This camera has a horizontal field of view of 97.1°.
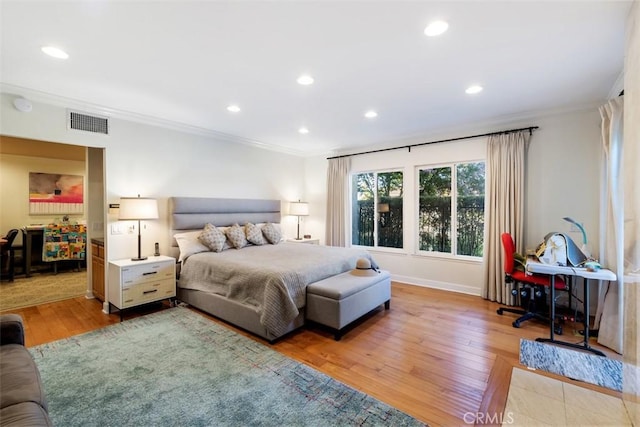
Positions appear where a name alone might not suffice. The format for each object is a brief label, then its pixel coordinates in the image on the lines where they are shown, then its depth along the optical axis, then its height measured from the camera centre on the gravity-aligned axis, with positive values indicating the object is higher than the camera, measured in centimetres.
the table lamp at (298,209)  588 +10
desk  266 -59
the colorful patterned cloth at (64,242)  535 -57
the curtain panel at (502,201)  387 +18
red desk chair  324 -94
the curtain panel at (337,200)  574 +28
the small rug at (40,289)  390 -120
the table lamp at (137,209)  348 +5
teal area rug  182 -130
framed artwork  602 +43
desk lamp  331 -24
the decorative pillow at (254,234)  471 -35
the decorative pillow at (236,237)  442 -37
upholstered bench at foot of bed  291 -93
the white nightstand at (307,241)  554 -54
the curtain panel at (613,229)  275 -15
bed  286 -65
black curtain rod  385 +119
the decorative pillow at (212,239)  413 -37
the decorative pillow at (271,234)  501 -36
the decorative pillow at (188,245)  398 -45
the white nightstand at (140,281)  335 -85
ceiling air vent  338 +112
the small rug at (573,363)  225 -130
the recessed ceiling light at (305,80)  278 +135
